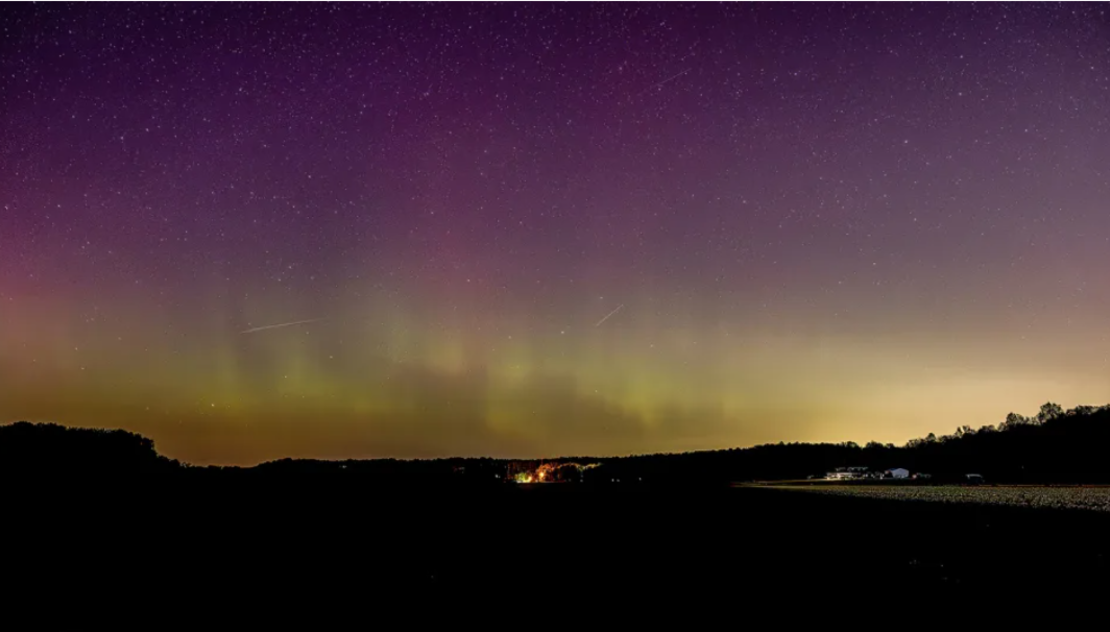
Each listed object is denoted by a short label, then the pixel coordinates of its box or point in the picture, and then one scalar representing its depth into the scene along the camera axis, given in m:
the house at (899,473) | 169.27
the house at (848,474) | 176.88
